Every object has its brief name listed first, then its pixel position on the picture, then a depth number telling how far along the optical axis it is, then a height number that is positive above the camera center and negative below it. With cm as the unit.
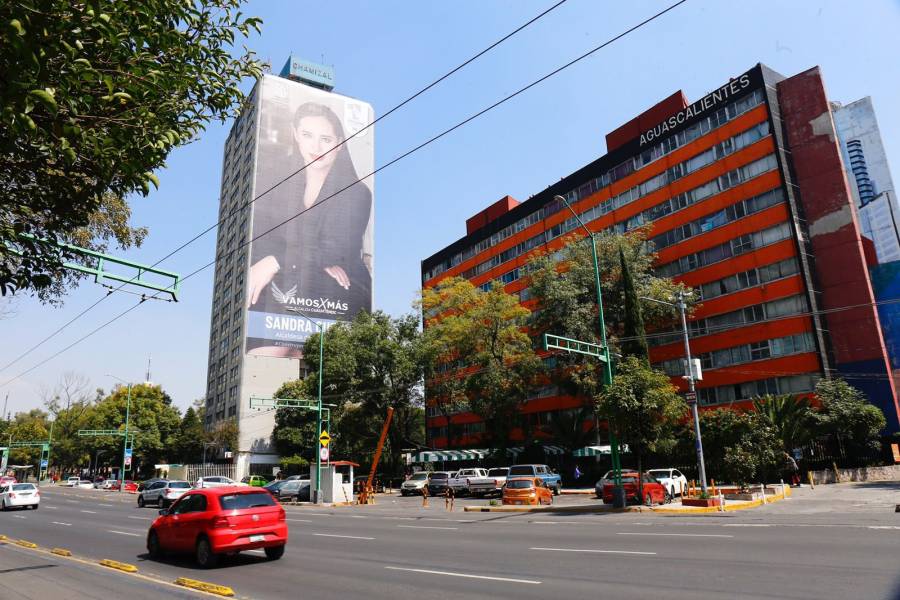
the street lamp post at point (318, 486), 3747 -160
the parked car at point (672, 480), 3005 -179
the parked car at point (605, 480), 2834 -154
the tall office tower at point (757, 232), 4097 +1558
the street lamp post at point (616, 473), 2403 -106
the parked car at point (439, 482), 4062 -183
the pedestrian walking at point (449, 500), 2934 -226
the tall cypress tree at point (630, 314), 4038 +887
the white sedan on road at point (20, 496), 3272 -119
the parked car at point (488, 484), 3719 -196
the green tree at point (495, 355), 4866 +801
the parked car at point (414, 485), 4366 -209
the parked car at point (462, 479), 3881 -163
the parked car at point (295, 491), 3981 -194
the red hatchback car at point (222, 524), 1123 -115
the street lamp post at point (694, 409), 2412 +142
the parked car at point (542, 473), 3619 -138
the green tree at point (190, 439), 7906 +354
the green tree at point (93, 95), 507 +379
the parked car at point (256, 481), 5641 -173
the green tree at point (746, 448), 2423 -32
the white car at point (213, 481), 3904 -114
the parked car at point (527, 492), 2836 -193
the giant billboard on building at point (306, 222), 8231 +3531
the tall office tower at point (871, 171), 9150 +4842
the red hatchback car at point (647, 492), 2538 -195
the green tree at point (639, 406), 2427 +157
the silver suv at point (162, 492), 3291 -143
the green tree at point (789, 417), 3431 +124
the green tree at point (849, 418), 3491 +102
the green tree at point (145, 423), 7931 +607
